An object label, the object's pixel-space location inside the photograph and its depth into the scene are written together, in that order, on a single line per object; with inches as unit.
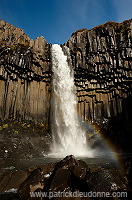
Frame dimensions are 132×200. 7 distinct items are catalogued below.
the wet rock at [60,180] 229.6
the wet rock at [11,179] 280.1
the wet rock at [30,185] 237.9
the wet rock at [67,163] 305.0
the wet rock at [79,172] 256.5
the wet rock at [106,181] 227.0
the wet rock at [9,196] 236.2
